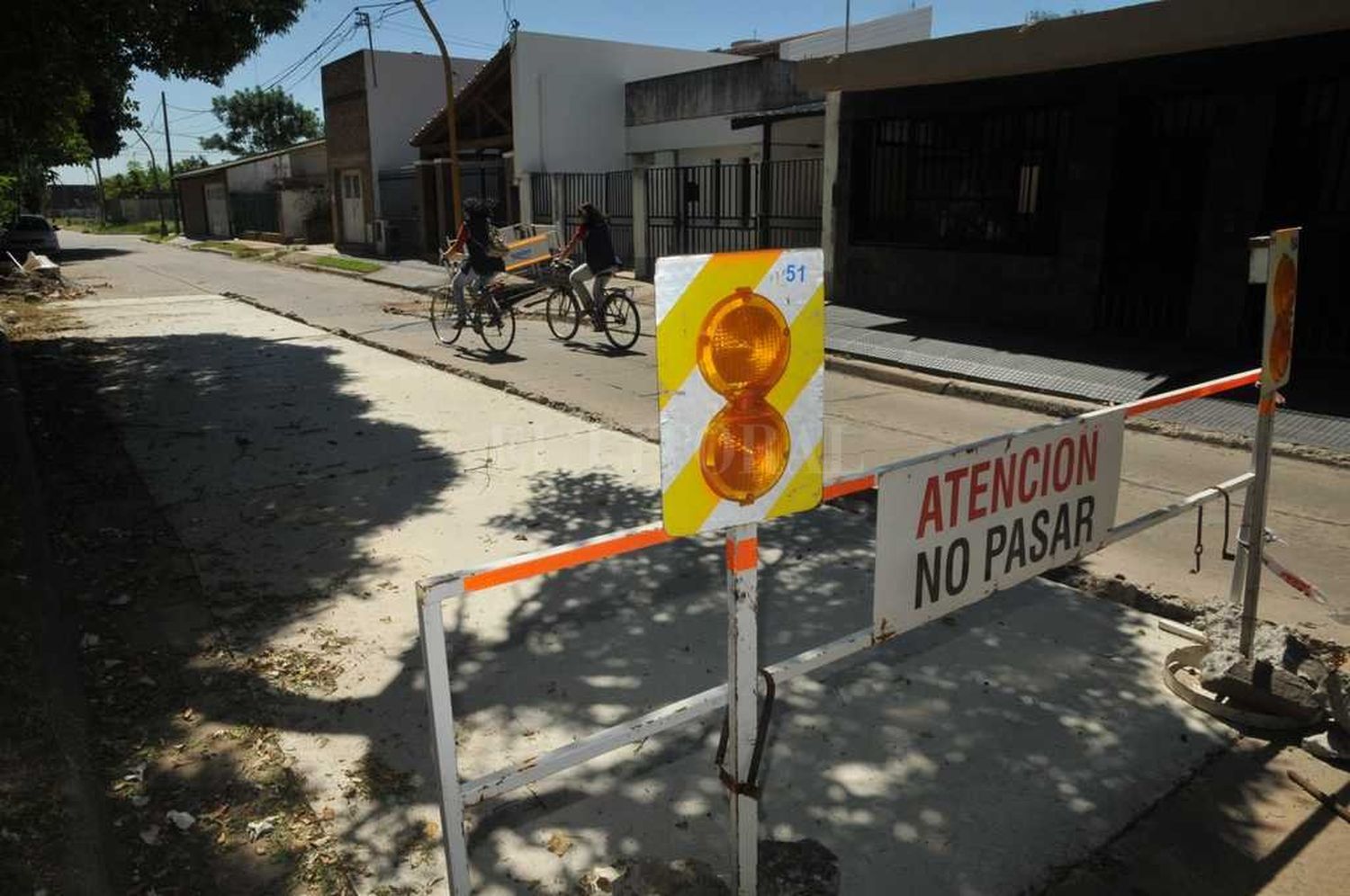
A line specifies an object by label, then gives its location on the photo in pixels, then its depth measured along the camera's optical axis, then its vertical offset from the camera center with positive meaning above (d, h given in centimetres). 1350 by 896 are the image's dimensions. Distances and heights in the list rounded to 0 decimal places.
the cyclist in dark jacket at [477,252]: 1202 -11
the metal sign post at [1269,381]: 338 -53
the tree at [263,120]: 8144 +1101
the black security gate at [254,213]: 4372 +150
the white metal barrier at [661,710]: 199 -111
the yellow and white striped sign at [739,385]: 203 -32
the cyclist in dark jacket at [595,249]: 1199 -8
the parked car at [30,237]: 2962 +28
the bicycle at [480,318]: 1203 -99
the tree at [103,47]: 937 +224
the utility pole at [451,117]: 2005 +274
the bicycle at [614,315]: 1237 -98
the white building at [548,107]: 2250 +343
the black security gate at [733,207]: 1705 +69
